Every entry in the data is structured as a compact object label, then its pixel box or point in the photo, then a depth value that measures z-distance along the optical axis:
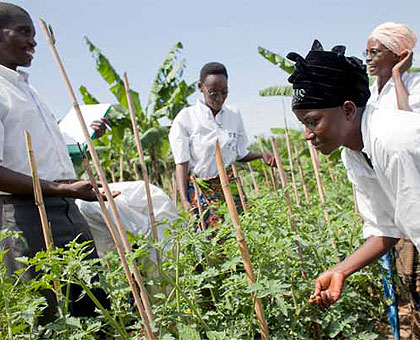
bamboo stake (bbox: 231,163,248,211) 2.97
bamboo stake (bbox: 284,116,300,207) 3.00
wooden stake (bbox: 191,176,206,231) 2.72
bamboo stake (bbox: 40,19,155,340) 1.57
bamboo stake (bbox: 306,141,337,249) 3.10
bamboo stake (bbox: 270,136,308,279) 2.19
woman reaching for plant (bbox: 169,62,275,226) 3.32
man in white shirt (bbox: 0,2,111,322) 2.09
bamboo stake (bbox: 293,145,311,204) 3.49
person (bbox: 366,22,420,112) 2.82
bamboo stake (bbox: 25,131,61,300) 1.82
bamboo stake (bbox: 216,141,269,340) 1.75
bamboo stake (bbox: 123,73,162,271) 1.81
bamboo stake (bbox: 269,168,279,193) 4.15
